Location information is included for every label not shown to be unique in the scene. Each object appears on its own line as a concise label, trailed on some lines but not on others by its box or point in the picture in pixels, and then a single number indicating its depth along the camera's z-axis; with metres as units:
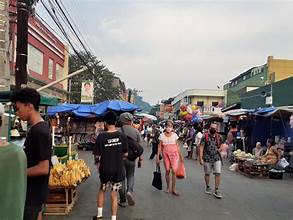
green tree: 31.95
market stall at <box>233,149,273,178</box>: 8.22
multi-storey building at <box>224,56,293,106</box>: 28.79
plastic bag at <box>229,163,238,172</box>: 9.36
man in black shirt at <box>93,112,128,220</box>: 3.93
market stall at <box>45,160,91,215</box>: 4.44
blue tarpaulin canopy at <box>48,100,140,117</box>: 12.56
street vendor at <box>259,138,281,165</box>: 8.92
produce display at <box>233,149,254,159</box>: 9.26
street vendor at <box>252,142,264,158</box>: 10.09
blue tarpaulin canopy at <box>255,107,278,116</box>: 10.22
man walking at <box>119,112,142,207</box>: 4.95
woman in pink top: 5.78
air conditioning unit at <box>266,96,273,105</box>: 15.08
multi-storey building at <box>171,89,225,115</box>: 45.65
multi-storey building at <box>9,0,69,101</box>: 13.94
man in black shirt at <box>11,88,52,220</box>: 2.35
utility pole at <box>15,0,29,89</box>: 5.54
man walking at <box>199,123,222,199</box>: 5.72
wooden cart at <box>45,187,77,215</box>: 4.43
